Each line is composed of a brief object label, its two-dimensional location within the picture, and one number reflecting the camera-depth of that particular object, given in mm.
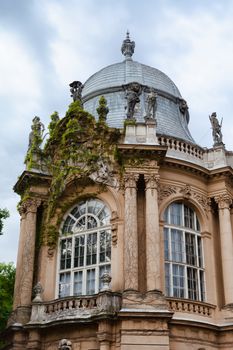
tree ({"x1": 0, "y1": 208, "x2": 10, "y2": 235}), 19422
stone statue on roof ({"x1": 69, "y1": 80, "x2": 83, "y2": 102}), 23375
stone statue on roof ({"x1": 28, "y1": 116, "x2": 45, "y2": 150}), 23219
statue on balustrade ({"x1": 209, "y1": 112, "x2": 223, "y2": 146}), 22984
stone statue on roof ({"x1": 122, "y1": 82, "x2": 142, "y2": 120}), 21312
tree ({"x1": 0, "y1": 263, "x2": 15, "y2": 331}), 27008
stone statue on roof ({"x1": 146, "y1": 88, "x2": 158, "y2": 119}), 21438
